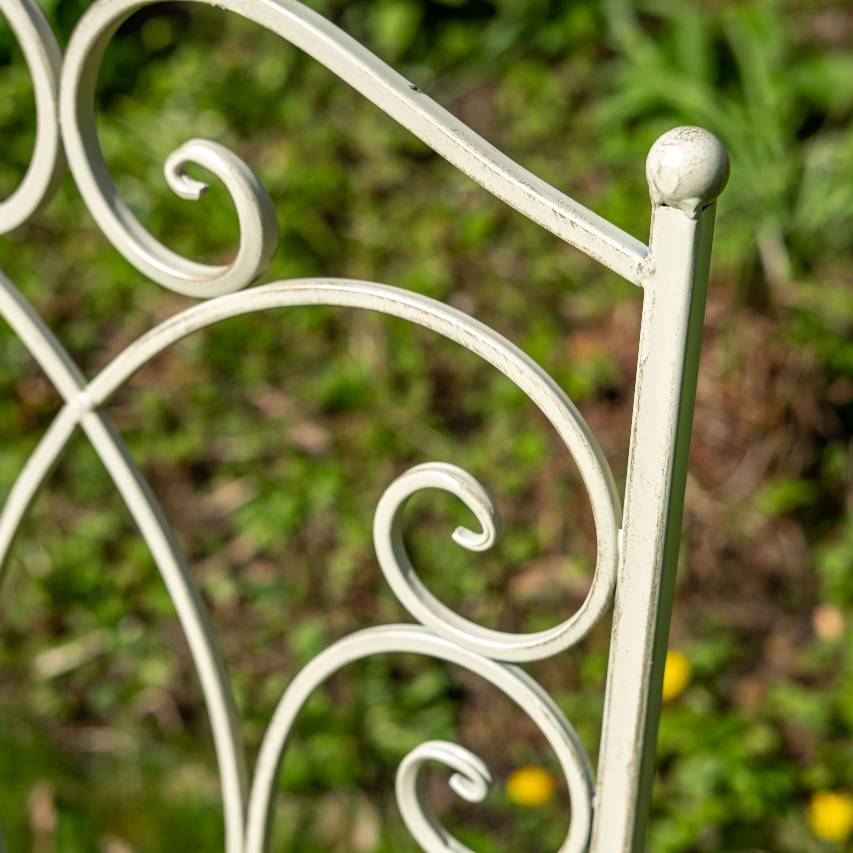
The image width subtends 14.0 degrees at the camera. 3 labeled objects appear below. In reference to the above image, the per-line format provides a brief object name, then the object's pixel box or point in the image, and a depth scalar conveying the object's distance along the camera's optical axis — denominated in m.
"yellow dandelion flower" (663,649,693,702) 2.25
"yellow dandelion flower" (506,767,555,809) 2.14
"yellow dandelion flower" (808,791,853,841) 2.04
